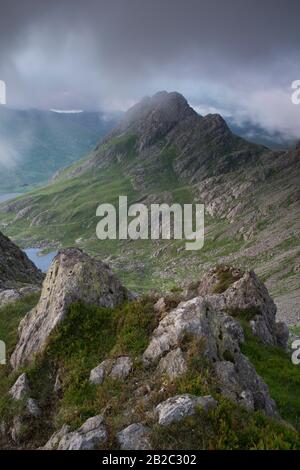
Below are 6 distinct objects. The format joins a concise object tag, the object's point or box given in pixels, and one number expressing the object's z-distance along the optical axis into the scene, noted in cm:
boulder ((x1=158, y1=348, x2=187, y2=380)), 1641
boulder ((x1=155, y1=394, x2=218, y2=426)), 1380
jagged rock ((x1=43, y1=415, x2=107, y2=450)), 1374
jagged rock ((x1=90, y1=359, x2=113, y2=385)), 1794
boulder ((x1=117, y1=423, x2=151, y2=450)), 1334
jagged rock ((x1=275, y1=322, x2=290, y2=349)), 3964
